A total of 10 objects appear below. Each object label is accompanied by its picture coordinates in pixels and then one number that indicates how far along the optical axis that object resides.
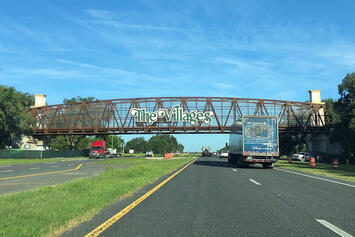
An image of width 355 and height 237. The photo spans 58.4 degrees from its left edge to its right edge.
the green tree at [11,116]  49.59
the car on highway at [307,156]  49.39
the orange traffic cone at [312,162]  27.54
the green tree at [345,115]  39.83
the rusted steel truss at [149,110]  58.03
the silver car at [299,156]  51.28
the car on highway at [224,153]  61.55
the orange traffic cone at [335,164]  24.45
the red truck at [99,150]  59.73
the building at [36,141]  65.38
